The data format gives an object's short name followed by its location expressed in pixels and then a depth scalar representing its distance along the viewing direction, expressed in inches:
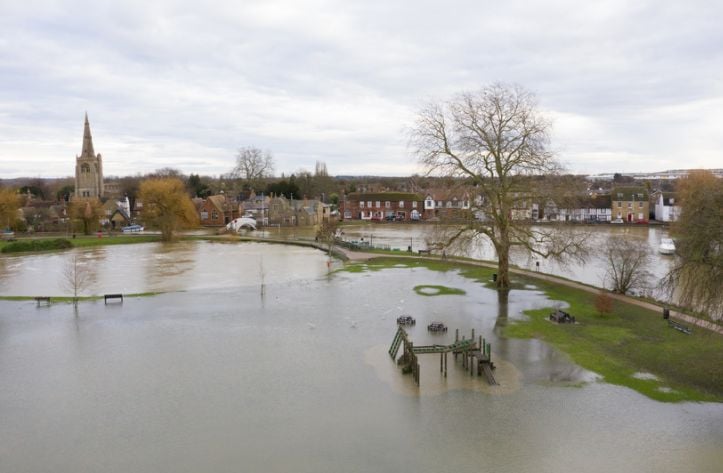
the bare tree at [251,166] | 4933.6
